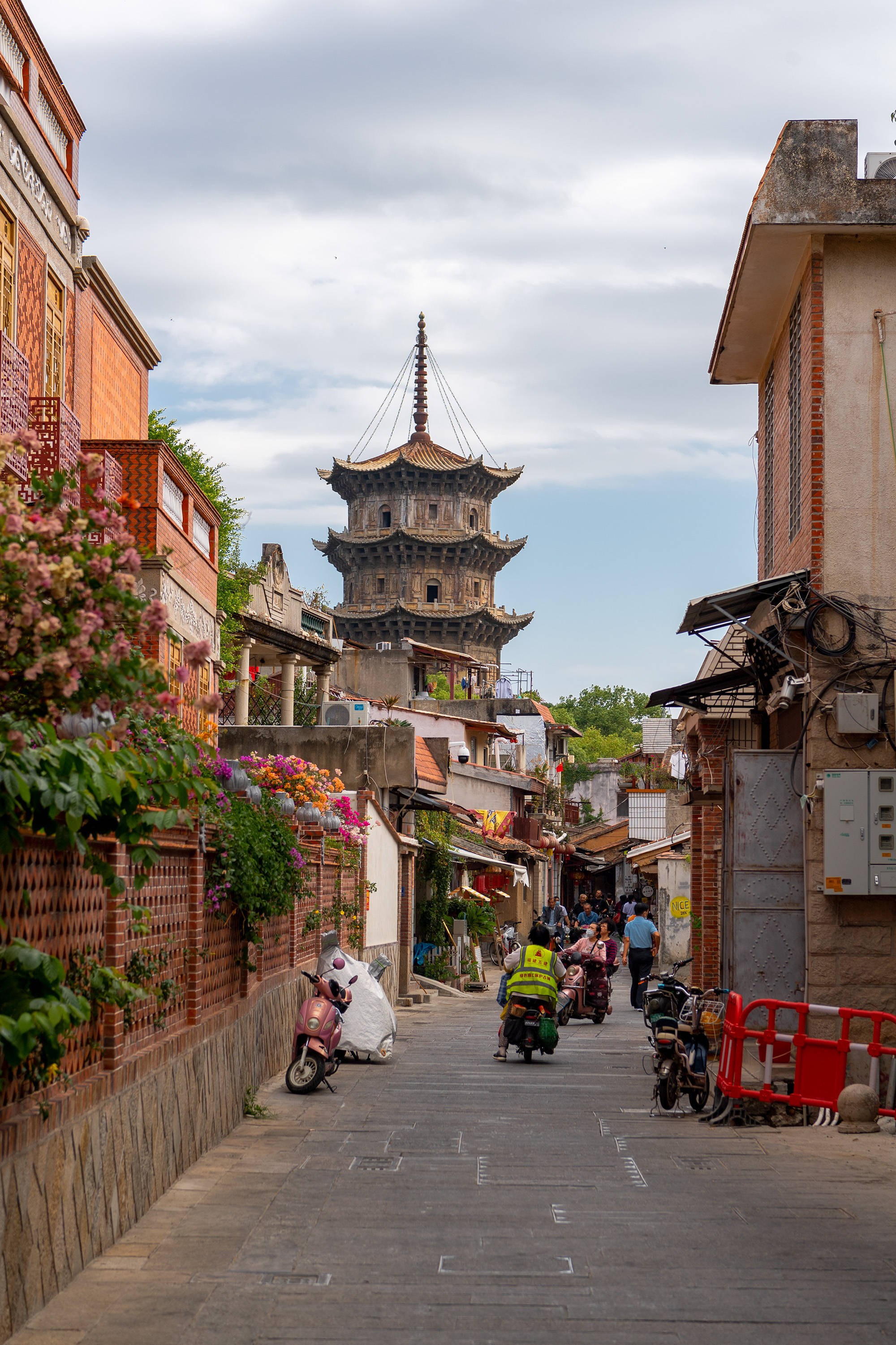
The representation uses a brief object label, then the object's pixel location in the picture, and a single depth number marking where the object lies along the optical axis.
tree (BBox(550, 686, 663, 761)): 132.00
